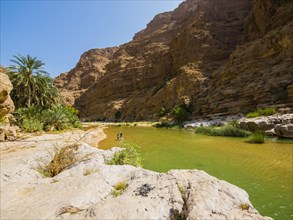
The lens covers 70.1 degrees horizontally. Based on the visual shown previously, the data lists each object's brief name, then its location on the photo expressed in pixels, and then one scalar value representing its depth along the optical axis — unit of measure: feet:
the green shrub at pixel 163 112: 168.47
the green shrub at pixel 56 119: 74.43
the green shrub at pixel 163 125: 120.04
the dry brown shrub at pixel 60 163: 19.33
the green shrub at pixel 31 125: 61.16
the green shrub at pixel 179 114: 126.21
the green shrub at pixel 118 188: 11.57
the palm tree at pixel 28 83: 80.07
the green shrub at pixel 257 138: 50.61
